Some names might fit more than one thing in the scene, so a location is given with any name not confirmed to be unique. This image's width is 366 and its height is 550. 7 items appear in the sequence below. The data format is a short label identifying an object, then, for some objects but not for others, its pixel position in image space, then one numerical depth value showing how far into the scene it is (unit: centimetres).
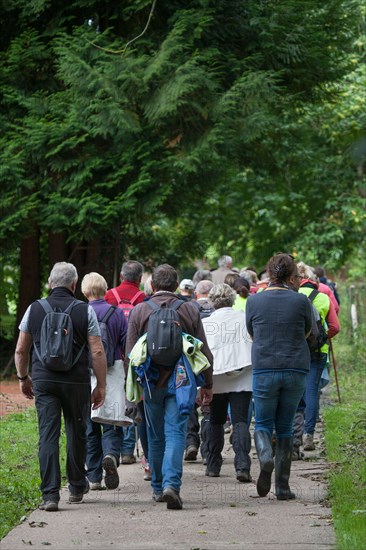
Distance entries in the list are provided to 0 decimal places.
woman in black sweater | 1730
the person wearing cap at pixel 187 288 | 2526
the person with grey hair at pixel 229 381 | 1981
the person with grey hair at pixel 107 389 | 1902
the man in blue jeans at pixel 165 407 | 1667
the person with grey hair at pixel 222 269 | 3434
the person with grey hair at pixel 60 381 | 1672
